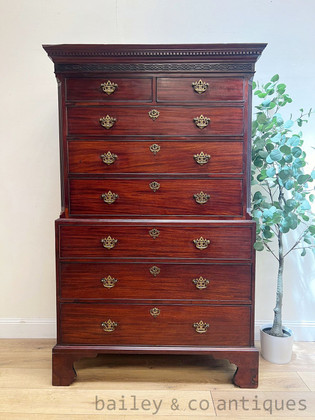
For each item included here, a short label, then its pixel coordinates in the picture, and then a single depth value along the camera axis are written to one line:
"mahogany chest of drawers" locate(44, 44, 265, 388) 2.00
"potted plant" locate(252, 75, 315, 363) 2.14
